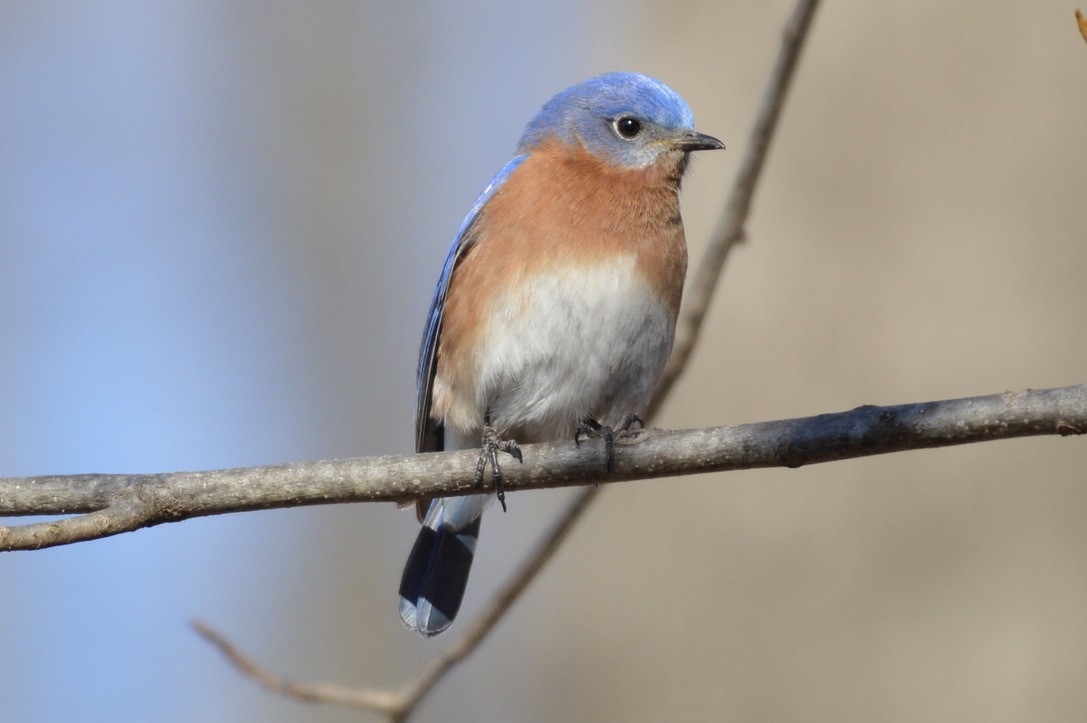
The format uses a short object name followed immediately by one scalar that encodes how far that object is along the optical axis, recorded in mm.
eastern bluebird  8555
